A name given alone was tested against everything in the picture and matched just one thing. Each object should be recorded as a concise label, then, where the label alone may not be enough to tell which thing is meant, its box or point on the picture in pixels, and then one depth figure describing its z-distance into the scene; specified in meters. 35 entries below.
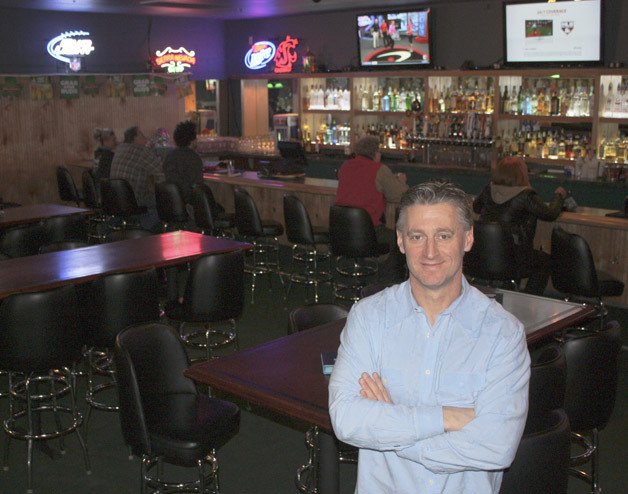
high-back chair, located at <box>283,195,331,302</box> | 6.90
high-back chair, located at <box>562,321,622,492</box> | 3.35
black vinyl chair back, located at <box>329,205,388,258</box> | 6.44
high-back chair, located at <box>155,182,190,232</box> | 8.02
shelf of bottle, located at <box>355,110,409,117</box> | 10.74
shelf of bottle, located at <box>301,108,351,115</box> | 11.61
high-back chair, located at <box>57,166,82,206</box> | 9.66
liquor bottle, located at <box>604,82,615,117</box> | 8.66
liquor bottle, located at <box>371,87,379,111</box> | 11.16
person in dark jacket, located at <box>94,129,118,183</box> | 9.47
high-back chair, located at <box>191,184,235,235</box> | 7.71
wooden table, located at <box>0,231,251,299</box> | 4.58
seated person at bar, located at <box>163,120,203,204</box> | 8.28
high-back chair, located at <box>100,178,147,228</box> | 8.49
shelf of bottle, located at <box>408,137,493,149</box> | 9.74
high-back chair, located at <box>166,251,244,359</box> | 4.97
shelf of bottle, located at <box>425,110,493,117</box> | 9.84
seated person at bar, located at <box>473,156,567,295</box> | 5.91
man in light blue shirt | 2.05
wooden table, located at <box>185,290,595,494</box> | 2.85
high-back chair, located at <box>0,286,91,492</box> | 4.04
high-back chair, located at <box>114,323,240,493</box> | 3.23
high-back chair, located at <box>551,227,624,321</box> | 5.31
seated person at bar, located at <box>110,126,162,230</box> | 8.70
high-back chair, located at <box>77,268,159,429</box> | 4.54
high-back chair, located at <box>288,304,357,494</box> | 3.80
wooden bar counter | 6.38
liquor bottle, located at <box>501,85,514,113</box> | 9.62
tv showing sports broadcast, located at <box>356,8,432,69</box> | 10.30
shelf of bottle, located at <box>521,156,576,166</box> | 9.09
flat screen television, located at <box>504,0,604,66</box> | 8.59
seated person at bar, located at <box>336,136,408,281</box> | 6.72
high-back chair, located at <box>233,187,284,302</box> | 7.29
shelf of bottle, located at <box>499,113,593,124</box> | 8.89
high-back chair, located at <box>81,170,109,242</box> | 9.23
